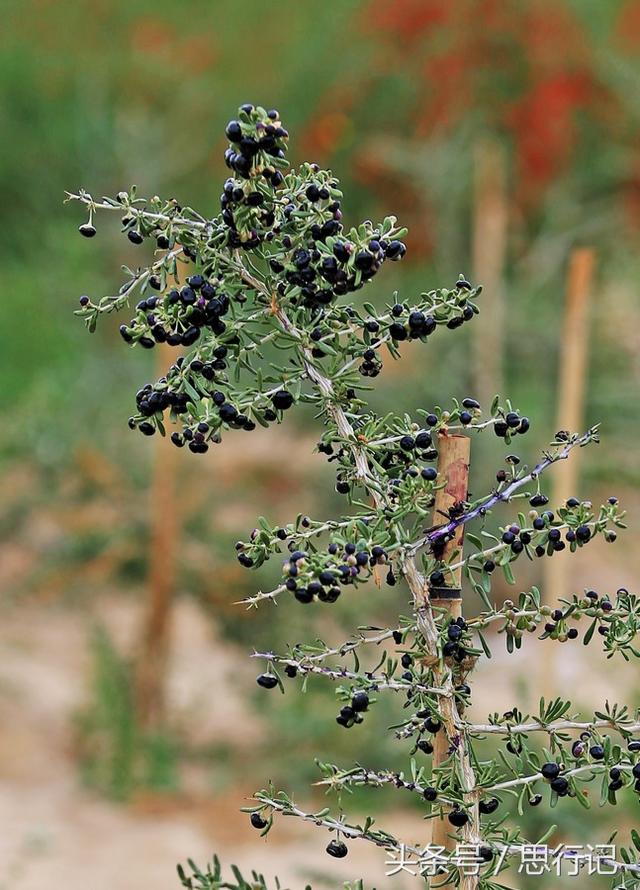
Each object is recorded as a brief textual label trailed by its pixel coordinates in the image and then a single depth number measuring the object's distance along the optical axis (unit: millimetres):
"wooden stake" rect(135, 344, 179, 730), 5926
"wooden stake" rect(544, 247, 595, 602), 4898
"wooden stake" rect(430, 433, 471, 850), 2095
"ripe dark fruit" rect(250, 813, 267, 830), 2054
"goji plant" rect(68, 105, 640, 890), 2059
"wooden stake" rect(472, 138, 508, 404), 9000
